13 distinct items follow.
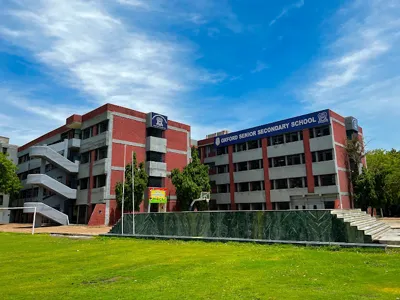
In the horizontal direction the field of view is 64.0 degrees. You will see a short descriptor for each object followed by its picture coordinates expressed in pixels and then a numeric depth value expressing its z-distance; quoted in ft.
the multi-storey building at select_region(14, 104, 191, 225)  142.30
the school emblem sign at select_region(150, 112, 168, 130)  157.79
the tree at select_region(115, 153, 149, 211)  135.23
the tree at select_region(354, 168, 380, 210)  144.15
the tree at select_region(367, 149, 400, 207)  148.56
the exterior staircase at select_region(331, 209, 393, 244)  57.86
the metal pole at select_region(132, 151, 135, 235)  86.22
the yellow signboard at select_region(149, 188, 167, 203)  139.13
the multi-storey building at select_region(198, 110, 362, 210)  141.59
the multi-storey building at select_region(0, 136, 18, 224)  206.08
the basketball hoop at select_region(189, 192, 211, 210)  146.90
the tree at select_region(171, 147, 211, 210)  147.54
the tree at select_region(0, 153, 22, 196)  165.07
